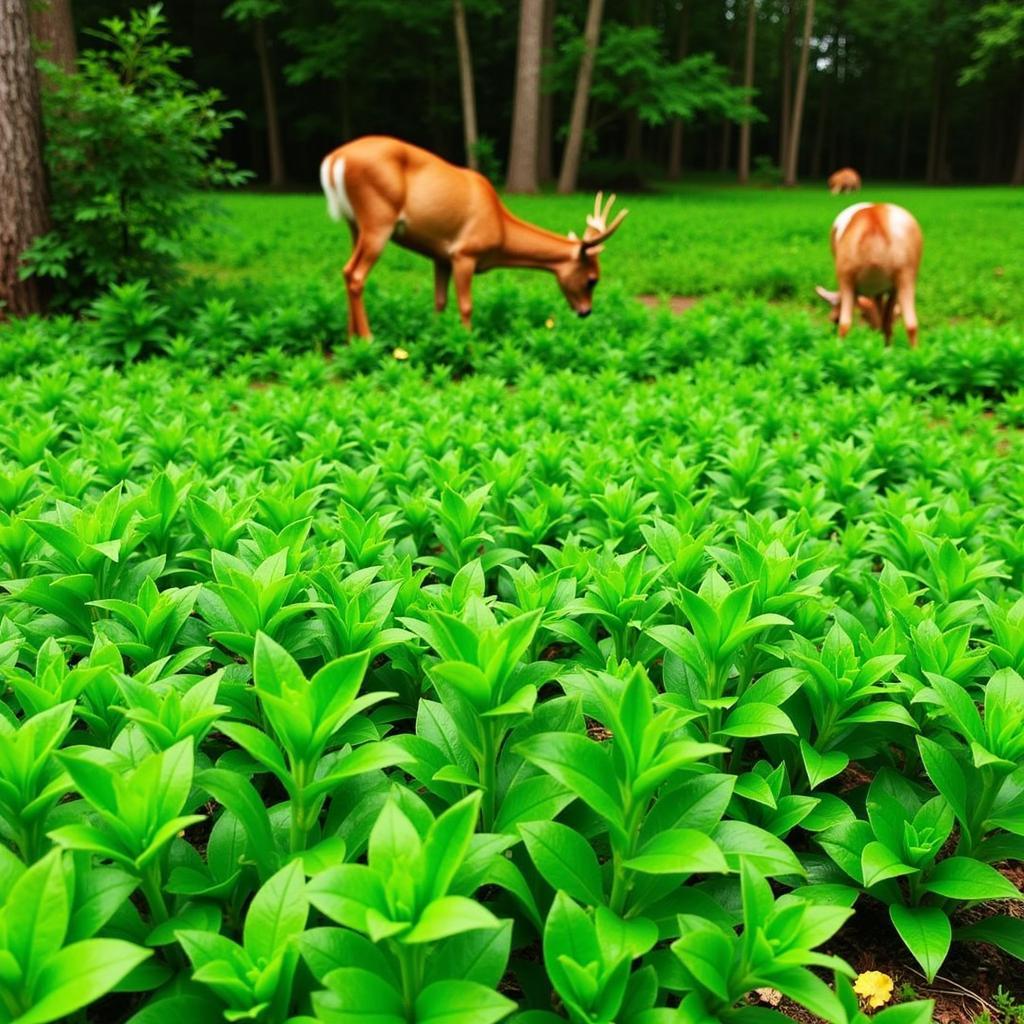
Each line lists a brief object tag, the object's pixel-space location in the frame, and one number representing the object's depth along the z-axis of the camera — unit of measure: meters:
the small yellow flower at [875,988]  1.59
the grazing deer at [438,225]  8.06
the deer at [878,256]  7.57
